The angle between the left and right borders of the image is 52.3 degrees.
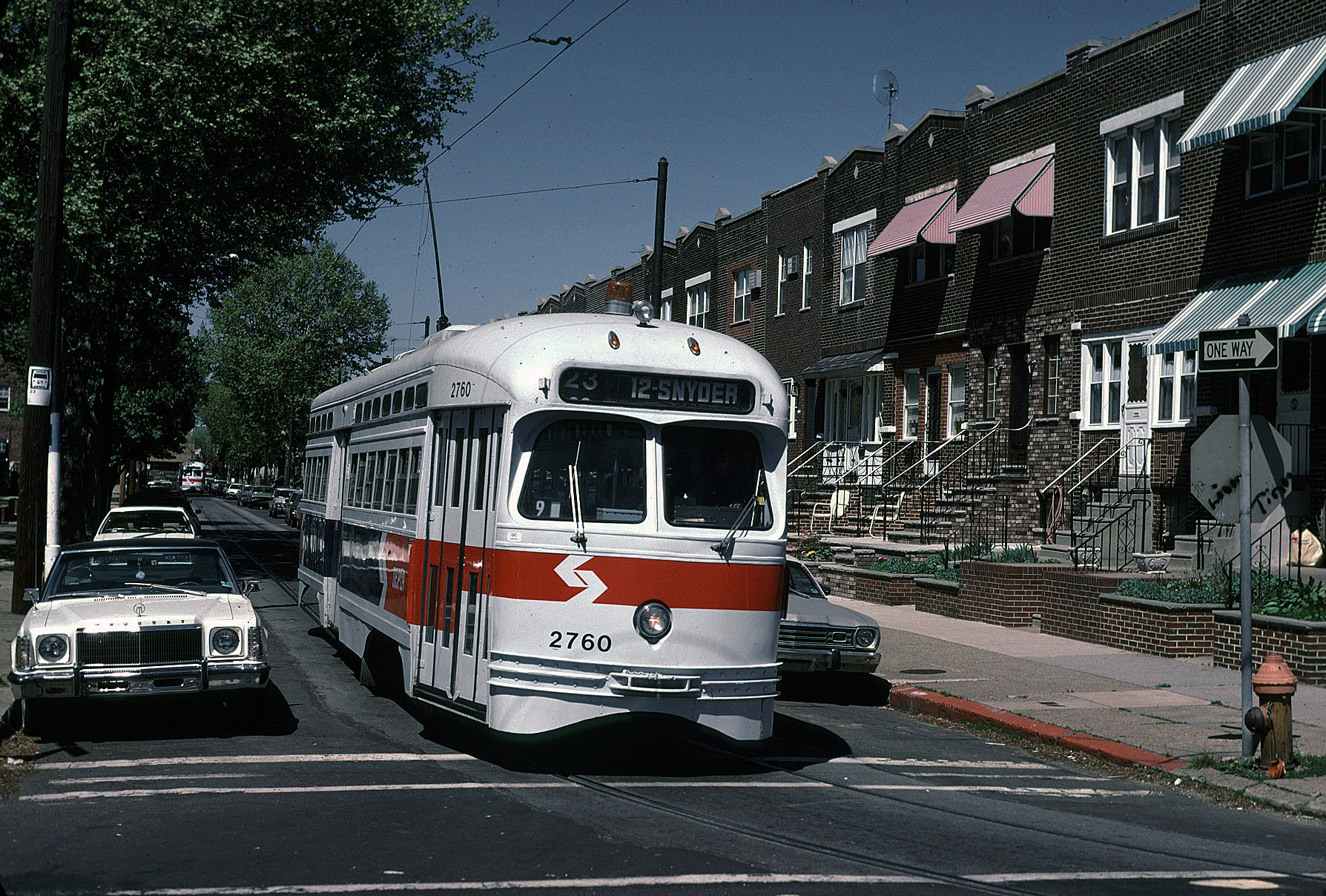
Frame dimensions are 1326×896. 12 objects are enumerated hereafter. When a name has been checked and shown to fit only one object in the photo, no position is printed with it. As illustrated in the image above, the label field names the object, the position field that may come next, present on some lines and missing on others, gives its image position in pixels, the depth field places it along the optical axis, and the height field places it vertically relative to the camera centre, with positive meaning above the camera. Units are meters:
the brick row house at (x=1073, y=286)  19.50 +4.69
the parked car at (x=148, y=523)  18.47 -0.27
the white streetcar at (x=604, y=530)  8.91 -0.05
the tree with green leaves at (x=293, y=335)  68.12 +8.99
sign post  10.31 +1.33
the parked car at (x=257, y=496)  80.44 +0.72
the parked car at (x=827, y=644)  13.65 -1.13
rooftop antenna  37.69 +12.41
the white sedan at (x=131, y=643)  9.88 -1.04
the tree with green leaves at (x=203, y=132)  22.42 +6.65
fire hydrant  10.02 -1.23
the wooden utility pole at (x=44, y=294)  17.69 +2.71
